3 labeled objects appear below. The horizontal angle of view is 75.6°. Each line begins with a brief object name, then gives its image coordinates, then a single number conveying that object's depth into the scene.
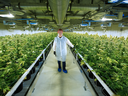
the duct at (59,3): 2.27
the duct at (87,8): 4.07
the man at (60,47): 3.18
